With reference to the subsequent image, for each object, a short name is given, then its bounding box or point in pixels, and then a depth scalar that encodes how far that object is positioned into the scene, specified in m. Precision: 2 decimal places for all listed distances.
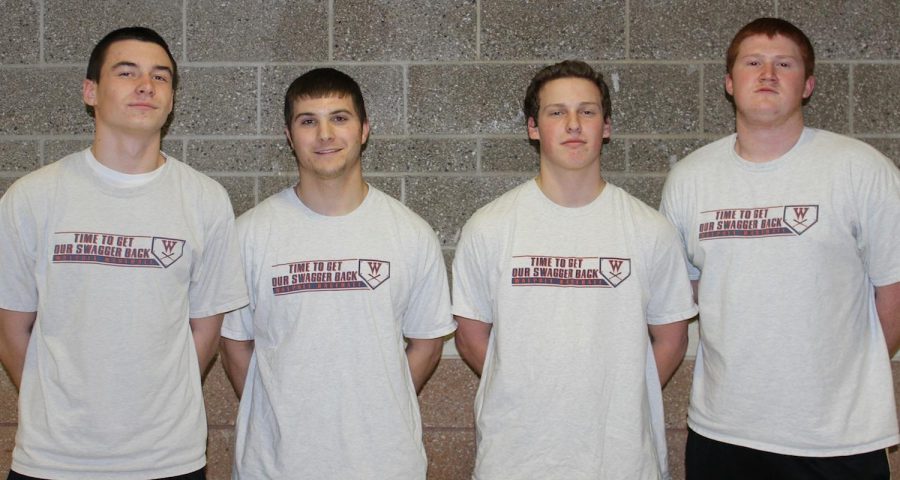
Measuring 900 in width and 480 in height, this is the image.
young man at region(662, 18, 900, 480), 2.49
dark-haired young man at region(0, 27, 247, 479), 2.35
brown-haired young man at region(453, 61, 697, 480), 2.48
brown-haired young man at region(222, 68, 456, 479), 2.48
